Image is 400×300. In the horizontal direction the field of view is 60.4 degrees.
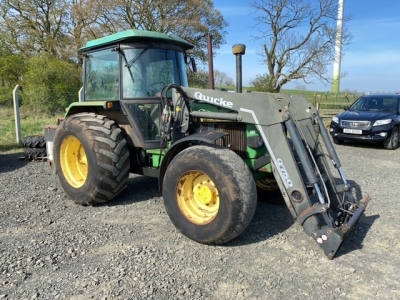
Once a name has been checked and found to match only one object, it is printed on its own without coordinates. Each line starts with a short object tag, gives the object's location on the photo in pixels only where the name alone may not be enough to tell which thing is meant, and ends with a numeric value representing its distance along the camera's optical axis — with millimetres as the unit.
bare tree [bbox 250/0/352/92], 23938
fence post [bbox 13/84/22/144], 9344
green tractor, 3277
